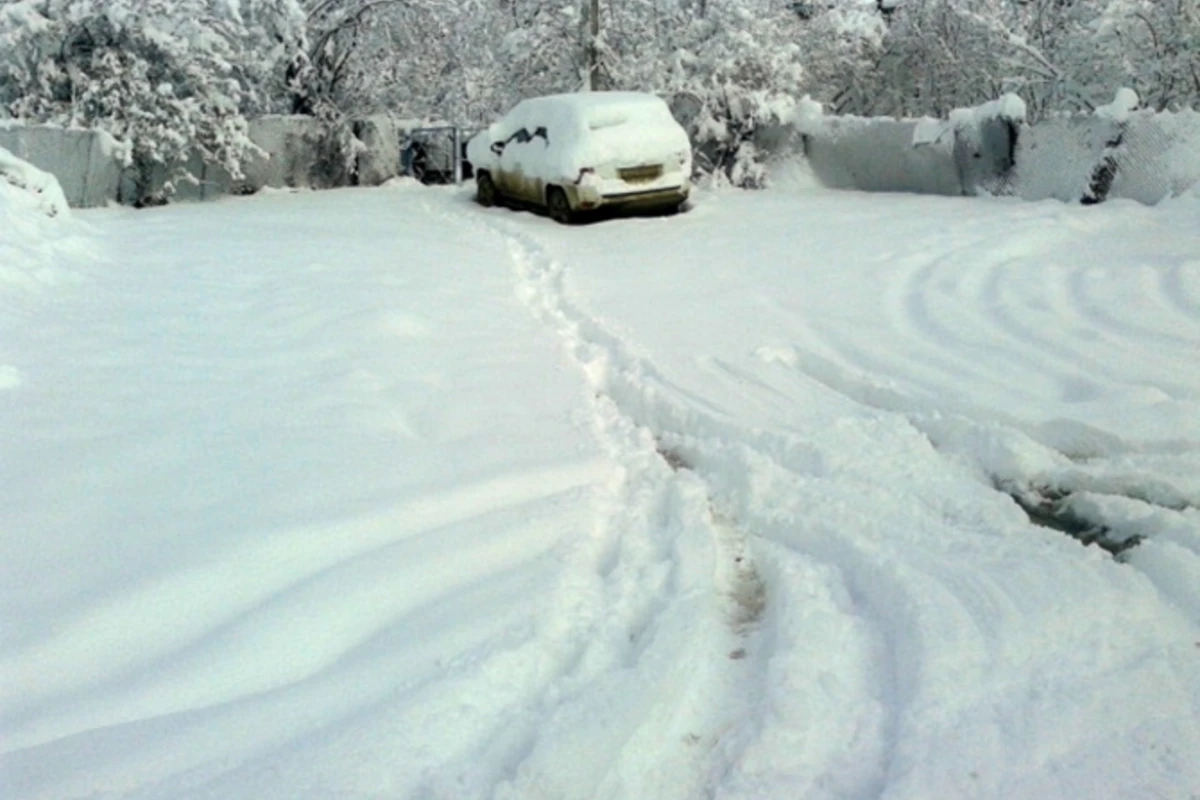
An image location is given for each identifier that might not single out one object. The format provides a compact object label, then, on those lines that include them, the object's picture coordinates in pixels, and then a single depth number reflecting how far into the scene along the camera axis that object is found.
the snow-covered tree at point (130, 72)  15.87
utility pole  20.97
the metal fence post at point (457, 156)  21.27
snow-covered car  13.06
